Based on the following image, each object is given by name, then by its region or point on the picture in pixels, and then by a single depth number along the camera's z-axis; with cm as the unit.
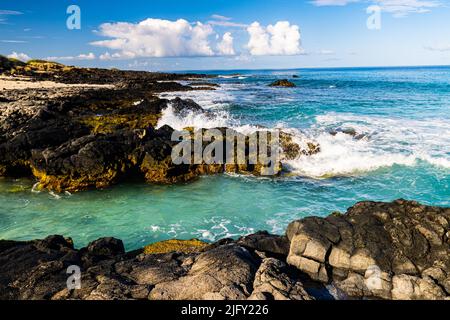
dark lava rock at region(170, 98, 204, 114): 2986
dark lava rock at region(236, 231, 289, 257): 888
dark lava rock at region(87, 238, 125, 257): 909
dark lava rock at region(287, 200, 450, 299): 723
